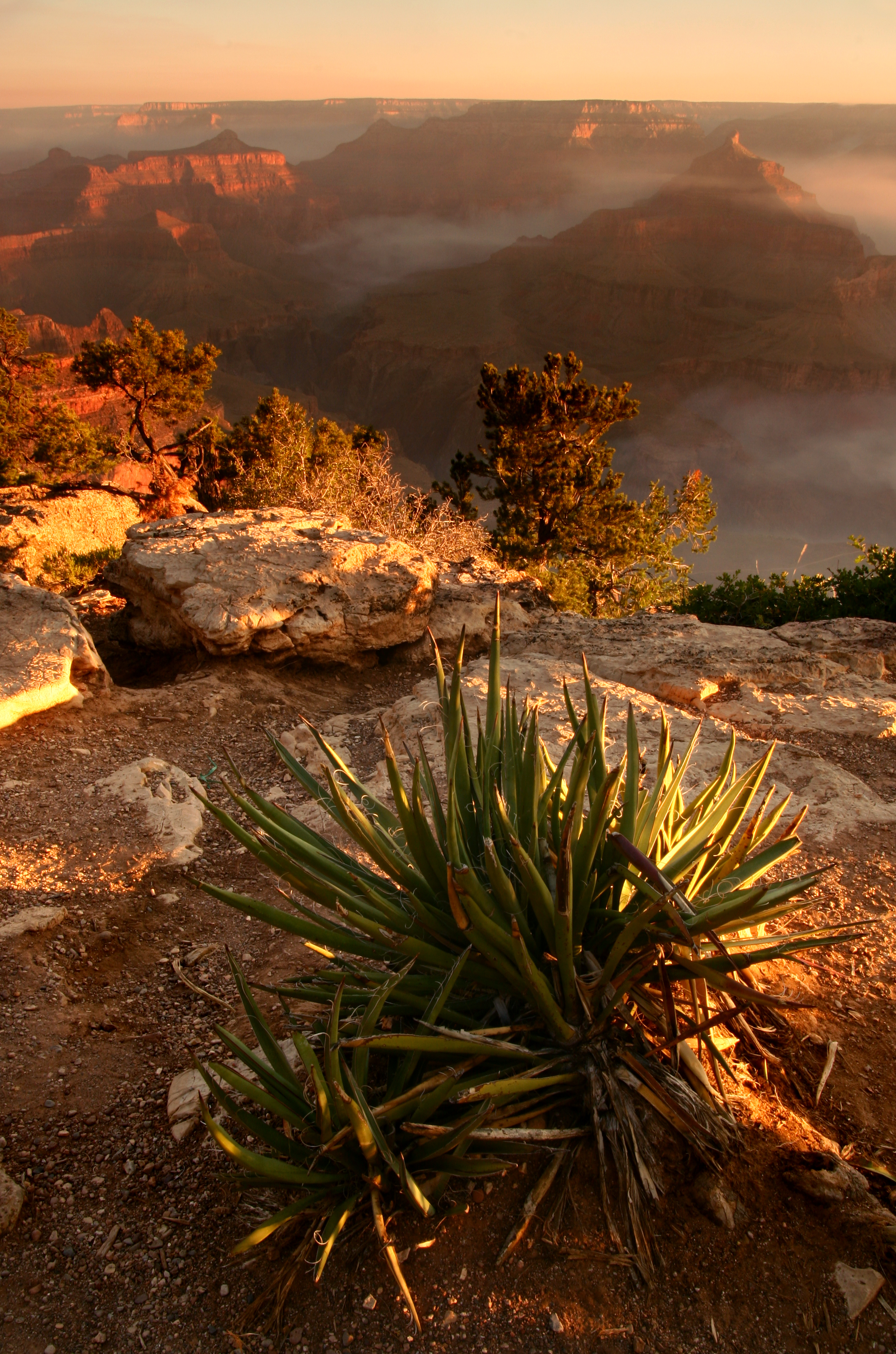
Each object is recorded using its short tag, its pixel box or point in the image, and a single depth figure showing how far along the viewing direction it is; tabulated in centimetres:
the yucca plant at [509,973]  158
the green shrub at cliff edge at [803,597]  798
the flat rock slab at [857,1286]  158
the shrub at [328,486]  1115
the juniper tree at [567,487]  1593
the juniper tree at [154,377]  1848
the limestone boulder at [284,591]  604
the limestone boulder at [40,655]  475
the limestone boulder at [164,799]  380
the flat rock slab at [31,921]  298
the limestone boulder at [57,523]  1341
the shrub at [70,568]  915
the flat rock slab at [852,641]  621
